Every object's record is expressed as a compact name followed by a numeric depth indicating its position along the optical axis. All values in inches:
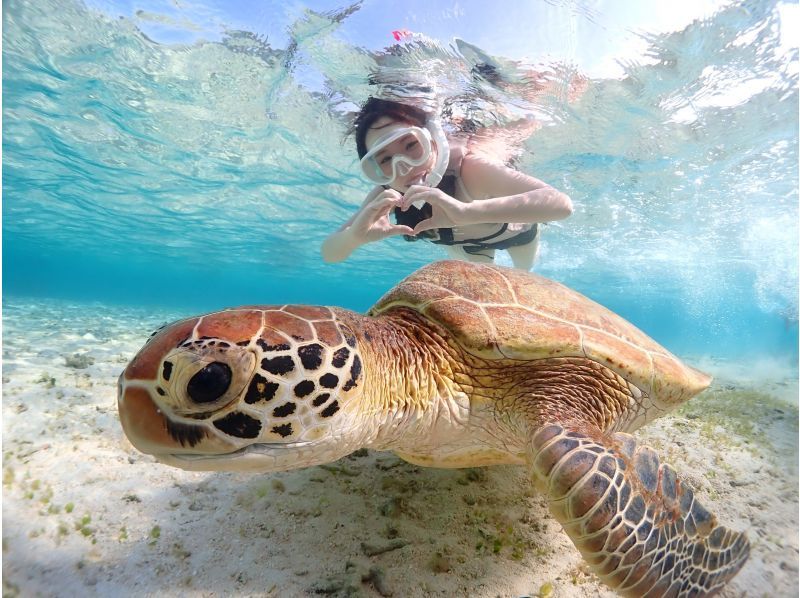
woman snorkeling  25.9
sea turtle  13.0
